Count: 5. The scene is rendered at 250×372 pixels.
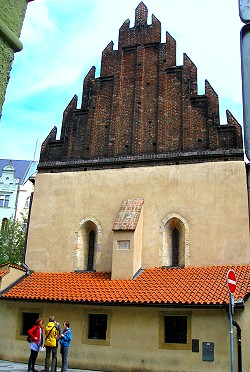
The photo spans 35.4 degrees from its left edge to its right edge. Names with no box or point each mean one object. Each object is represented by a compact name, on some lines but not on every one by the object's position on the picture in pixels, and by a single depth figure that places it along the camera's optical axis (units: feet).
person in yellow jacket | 36.70
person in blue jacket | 36.94
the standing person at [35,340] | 36.68
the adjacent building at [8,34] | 8.59
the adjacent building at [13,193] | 123.24
